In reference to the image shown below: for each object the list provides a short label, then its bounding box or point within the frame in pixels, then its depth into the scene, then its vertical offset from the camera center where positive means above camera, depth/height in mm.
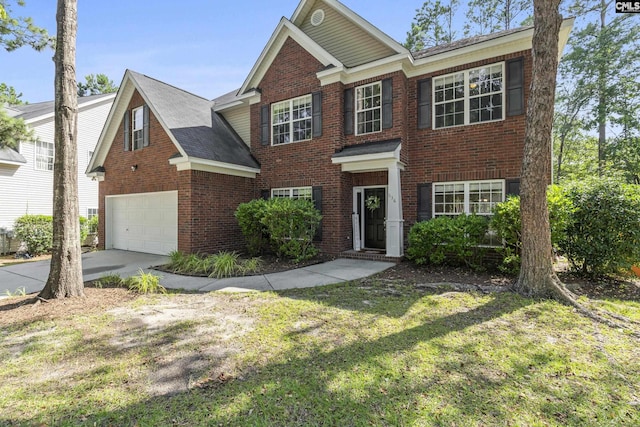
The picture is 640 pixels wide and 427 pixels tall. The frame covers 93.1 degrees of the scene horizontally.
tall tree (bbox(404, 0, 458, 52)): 22344 +13895
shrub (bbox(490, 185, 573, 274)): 6305 -267
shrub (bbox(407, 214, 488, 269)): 7465 -763
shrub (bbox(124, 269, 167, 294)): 6188 -1529
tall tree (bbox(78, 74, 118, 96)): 33688 +14332
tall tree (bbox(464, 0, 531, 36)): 19459 +13227
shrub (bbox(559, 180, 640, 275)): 6086 -372
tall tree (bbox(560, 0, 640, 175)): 16312 +7932
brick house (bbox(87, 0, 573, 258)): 8633 +2387
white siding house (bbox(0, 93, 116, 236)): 13565 +2219
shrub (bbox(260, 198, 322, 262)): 9066 -414
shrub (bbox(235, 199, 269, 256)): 9664 -449
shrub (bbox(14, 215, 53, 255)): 12930 -880
